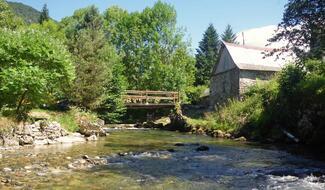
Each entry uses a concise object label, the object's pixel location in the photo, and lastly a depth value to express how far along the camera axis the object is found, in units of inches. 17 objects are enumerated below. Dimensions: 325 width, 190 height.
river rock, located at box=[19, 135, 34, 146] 701.1
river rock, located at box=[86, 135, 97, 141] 823.9
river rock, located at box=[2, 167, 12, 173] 451.2
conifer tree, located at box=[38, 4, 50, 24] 2972.4
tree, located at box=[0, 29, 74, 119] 706.2
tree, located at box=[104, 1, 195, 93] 2112.5
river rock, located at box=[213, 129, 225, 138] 986.3
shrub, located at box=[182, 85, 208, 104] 1996.8
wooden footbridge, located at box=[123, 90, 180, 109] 1499.8
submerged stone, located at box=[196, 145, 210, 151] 703.7
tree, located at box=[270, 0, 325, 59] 633.0
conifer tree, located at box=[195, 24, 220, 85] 2303.2
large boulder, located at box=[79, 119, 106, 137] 864.4
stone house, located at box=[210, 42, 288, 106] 1358.3
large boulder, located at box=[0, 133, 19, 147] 673.6
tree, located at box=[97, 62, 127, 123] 1323.8
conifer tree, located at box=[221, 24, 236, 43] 2669.8
